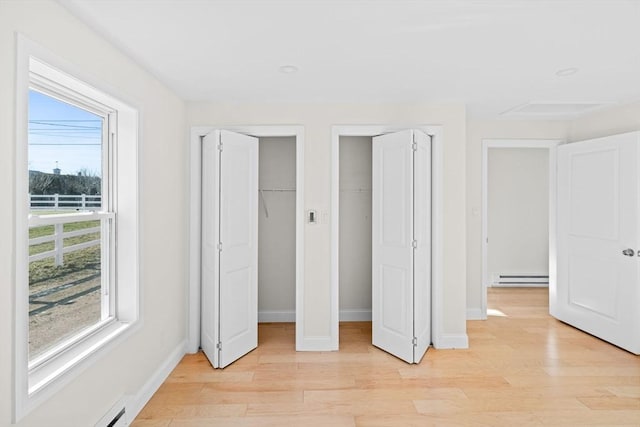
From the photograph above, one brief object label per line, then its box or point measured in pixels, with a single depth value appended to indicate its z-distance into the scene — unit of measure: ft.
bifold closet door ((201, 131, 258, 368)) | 11.23
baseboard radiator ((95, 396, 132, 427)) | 7.34
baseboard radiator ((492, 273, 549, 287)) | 20.97
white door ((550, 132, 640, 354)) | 12.36
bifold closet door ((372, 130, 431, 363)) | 11.50
